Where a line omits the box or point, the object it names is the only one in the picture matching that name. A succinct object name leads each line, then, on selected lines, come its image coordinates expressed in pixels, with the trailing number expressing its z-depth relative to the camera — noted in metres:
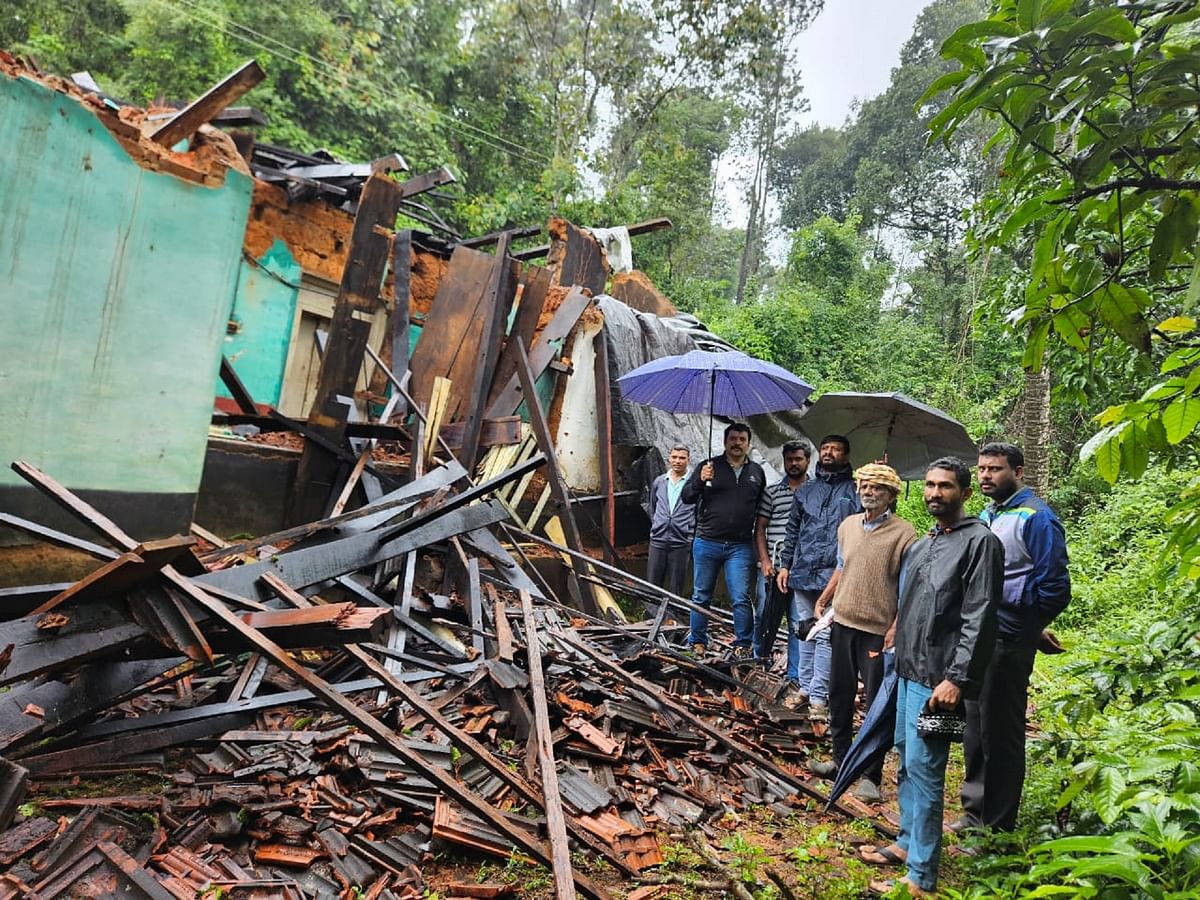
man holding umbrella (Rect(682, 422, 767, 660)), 5.45
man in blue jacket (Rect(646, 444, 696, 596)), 6.65
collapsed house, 2.69
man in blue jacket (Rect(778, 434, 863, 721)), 4.73
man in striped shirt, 5.32
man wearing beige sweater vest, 3.74
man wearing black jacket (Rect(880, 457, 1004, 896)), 2.70
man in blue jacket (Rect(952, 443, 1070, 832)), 3.20
